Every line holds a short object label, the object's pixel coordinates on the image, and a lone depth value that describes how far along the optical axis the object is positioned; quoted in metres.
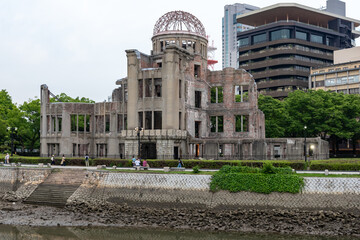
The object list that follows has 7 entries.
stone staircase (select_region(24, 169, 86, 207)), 40.62
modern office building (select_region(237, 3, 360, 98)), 117.62
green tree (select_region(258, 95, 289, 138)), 72.25
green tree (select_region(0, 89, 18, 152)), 70.91
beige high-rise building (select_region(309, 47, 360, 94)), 102.81
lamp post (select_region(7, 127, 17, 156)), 55.16
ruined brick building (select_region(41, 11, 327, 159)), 54.44
